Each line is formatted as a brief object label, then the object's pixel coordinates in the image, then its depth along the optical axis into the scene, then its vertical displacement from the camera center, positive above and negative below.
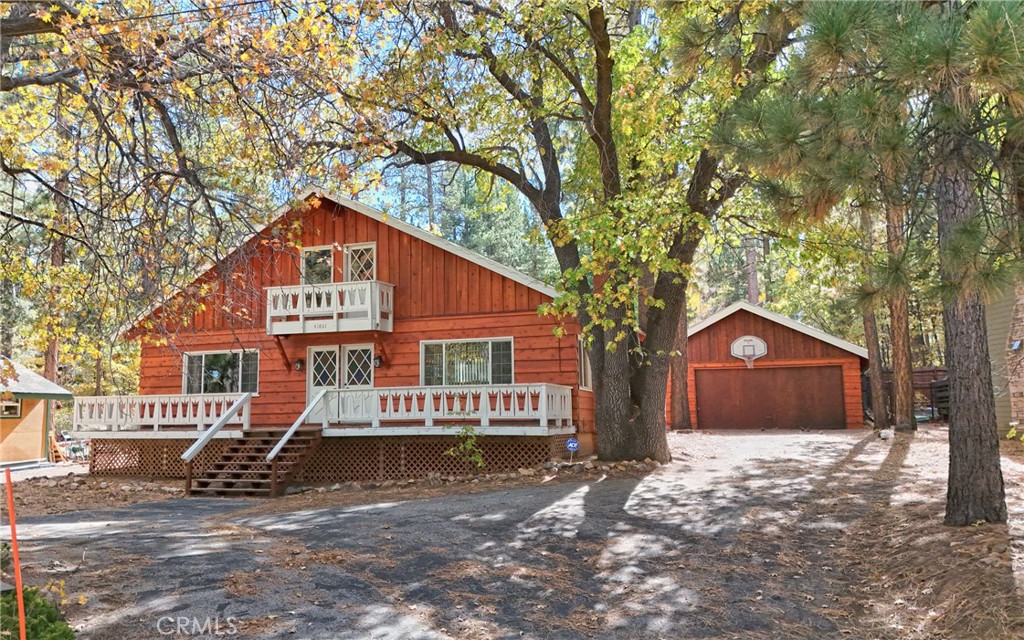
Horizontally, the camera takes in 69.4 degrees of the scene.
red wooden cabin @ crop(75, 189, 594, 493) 14.57 +0.50
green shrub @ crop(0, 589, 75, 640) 3.89 -1.17
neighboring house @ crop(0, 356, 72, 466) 21.48 -0.46
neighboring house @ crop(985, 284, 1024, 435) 16.36 +1.02
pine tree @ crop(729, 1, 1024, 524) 4.07 +1.72
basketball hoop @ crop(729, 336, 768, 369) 24.42 +1.49
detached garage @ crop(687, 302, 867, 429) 23.67 +0.62
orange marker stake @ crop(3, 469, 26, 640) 3.23 -0.76
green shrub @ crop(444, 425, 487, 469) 14.12 -1.02
